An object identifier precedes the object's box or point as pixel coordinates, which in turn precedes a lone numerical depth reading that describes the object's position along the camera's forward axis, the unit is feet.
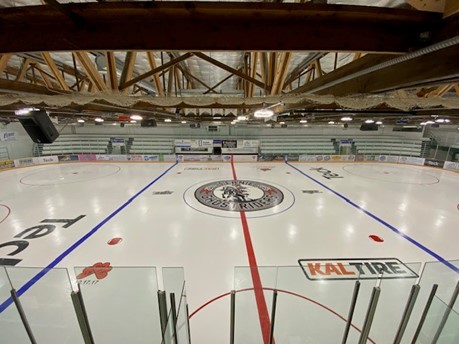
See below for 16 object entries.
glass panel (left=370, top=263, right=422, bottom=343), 9.09
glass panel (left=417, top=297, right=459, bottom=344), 6.88
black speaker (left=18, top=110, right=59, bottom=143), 13.67
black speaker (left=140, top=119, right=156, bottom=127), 31.55
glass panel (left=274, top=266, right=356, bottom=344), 8.61
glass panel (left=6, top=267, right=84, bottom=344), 8.00
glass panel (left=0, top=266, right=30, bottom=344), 7.47
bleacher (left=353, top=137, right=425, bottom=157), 64.85
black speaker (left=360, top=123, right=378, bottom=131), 35.55
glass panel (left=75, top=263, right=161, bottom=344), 8.28
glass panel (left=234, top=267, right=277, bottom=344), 8.87
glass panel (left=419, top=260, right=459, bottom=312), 7.41
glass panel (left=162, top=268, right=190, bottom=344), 6.93
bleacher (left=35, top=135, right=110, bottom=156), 62.69
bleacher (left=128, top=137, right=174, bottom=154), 67.15
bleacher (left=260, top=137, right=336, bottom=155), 66.74
